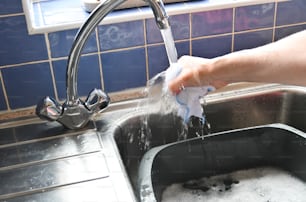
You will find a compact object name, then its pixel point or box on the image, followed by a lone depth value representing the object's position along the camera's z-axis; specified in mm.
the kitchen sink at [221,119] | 1020
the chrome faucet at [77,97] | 824
